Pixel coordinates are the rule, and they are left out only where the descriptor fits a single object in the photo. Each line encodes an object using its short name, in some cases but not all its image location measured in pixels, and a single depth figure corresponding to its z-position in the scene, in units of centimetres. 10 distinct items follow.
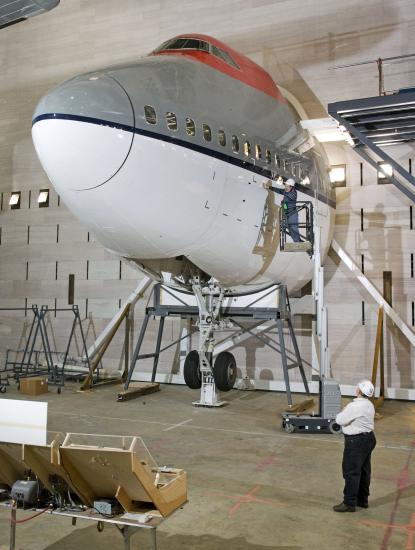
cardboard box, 1313
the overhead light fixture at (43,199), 1811
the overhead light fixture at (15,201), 1864
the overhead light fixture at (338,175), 1467
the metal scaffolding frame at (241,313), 1127
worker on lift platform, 1020
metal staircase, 1044
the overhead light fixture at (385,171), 1413
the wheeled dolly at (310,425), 912
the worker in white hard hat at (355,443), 548
